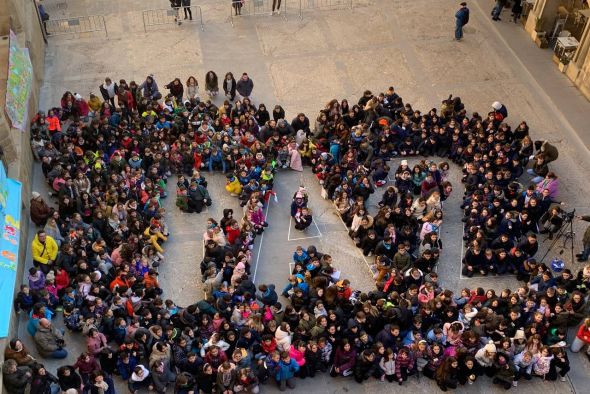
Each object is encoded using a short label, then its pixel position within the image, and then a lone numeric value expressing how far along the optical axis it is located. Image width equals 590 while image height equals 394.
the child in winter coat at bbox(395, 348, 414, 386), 15.10
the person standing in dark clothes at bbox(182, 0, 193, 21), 27.58
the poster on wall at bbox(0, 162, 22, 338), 15.09
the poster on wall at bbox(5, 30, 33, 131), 19.28
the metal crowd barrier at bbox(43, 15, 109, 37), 26.78
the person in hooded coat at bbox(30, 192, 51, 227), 17.92
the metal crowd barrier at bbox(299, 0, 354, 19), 28.95
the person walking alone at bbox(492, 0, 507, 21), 27.86
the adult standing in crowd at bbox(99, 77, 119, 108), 22.33
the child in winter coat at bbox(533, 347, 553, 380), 15.02
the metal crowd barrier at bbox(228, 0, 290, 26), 28.21
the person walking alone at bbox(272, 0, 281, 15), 28.09
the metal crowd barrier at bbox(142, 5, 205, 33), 27.83
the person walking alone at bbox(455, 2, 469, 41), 26.41
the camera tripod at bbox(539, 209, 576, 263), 18.65
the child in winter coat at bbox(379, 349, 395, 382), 14.95
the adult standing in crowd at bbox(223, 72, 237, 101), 23.27
